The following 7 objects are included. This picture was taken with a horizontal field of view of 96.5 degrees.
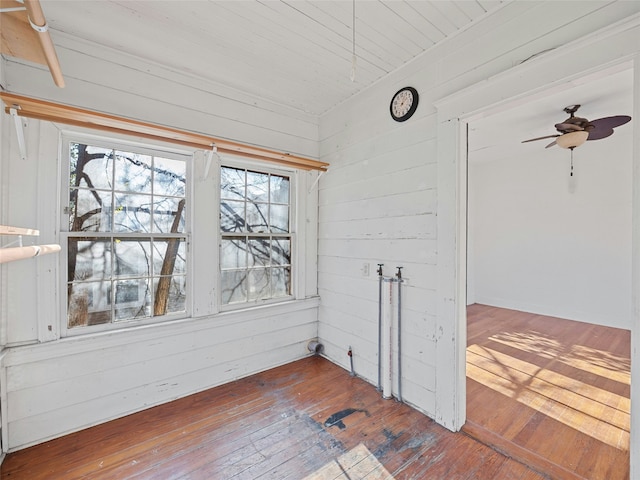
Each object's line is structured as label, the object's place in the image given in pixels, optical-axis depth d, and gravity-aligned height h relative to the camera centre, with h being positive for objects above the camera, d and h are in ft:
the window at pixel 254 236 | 8.81 +0.09
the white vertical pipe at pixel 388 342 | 7.77 -2.80
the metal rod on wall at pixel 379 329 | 8.13 -2.57
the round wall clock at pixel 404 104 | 7.35 +3.62
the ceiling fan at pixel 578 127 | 9.66 +4.03
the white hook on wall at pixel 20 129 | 5.36 +2.10
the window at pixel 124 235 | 6.68 +0.07
